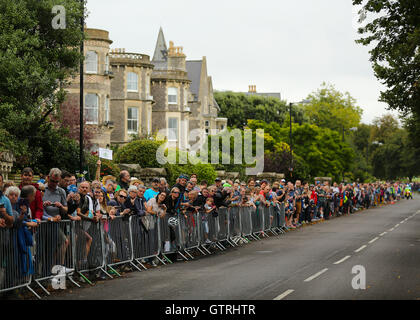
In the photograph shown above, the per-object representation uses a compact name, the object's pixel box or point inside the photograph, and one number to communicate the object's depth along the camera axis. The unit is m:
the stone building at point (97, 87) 47.88
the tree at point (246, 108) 99.44
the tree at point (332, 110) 115.75
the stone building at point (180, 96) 65.25
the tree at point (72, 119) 41.53
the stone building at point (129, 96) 56.50
